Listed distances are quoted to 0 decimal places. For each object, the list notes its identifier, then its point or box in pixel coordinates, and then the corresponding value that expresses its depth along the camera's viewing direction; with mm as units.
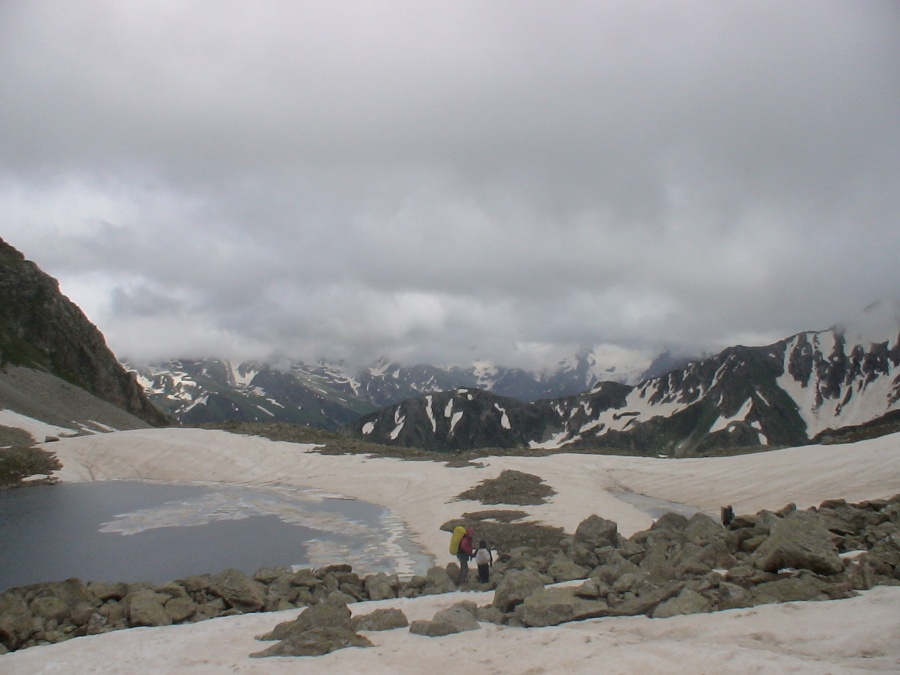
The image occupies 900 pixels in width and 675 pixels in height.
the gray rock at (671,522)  23991
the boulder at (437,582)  18477
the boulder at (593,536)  21738
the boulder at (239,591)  16562
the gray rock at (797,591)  12305
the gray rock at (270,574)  19203
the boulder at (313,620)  12172
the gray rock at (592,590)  13750
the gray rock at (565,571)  18609
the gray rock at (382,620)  13023
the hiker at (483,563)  19219
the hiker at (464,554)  20016
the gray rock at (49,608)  15047
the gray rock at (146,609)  14805
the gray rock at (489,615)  12914
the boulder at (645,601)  12375
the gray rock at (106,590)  16672
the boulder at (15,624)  13648
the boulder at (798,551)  14055
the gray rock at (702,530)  20433
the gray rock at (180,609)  15219
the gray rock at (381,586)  18047
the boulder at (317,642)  11234
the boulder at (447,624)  12070
